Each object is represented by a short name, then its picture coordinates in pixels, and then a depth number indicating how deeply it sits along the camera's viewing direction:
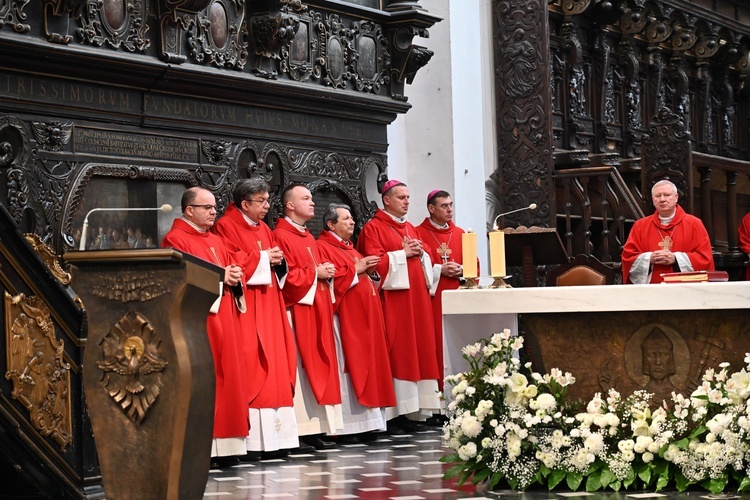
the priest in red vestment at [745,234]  29.65
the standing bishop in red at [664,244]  20.08
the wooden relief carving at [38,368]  13.89
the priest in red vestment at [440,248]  22.42
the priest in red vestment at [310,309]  19.69
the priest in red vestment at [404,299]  21.74
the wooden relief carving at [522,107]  27.09
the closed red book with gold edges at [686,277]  14.79
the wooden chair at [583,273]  20.51
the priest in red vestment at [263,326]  18.69
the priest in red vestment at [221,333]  17.95
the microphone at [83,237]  11.05
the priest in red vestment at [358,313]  20.68
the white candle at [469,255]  15.63
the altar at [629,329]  14.00
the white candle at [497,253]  15.42
